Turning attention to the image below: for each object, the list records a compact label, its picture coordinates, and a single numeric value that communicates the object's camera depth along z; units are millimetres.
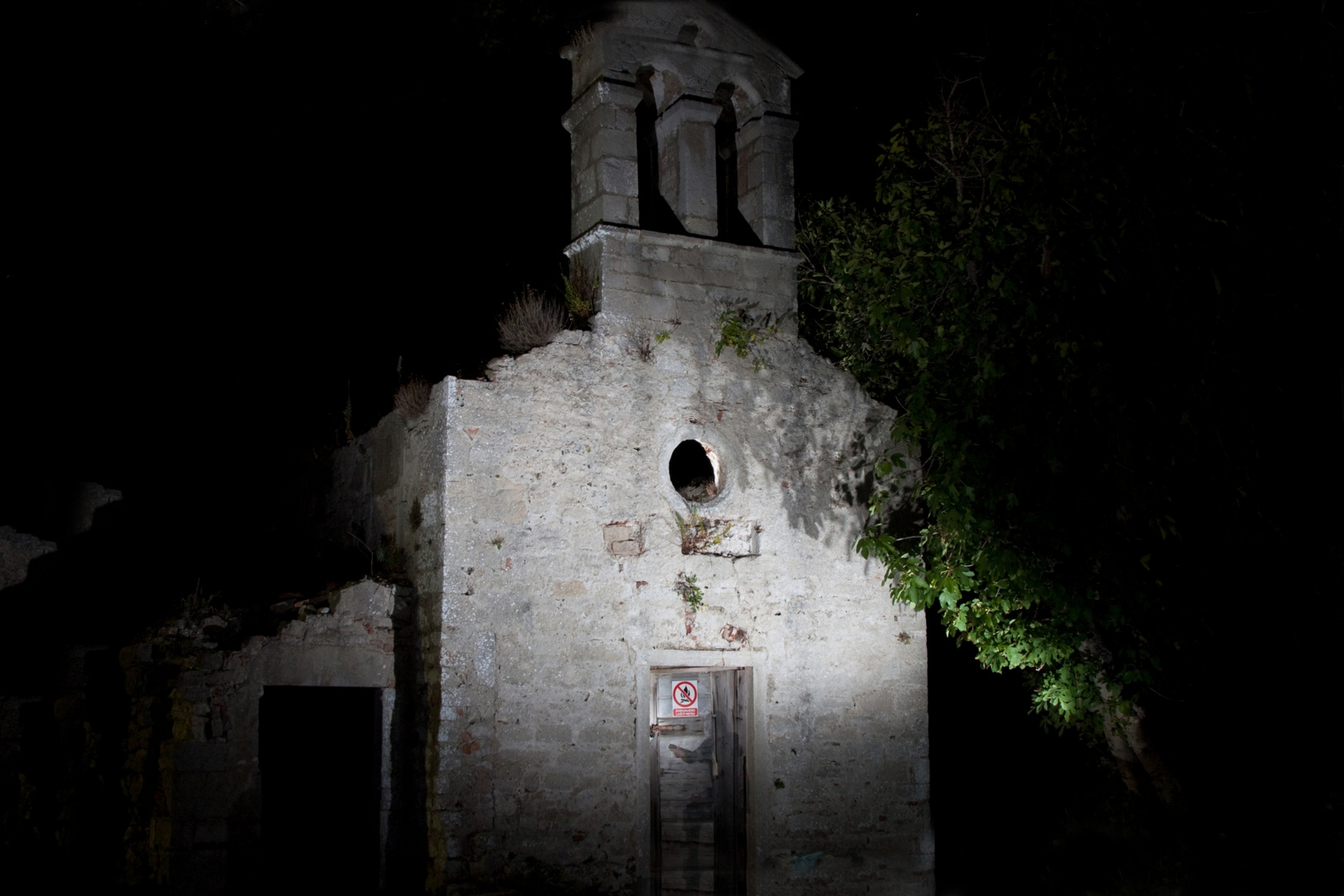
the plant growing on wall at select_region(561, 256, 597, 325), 9234
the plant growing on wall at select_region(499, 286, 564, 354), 8930
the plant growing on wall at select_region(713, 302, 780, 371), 9438
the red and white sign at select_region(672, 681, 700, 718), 10781
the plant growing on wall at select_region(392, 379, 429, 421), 8969
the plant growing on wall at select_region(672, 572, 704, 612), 8930
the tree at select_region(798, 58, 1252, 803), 8984
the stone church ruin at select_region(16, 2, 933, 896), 8188
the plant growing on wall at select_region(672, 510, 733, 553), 9039
